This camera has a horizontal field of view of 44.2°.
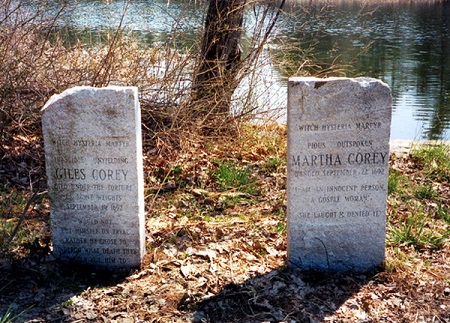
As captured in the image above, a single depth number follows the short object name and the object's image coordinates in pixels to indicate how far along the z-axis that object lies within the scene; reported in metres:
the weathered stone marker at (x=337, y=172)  3.89
